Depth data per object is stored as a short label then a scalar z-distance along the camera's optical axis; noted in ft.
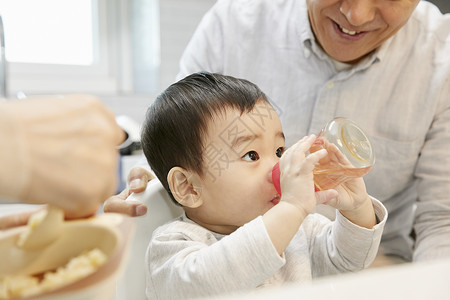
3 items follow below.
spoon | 1.08
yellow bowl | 1.10
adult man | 3.71
